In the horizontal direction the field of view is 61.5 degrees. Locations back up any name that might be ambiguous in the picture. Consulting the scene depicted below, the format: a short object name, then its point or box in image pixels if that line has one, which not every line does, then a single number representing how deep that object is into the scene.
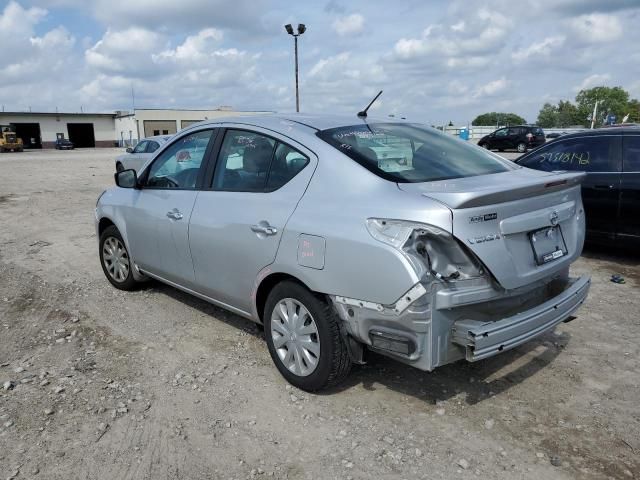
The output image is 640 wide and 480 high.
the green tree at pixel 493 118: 122.88
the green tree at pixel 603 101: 109.88
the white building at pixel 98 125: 67.62
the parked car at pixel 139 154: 16.91
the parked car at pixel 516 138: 31.22
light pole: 23.32
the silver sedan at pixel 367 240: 2.80
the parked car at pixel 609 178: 6.21
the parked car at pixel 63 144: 61.81
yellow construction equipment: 55.62
